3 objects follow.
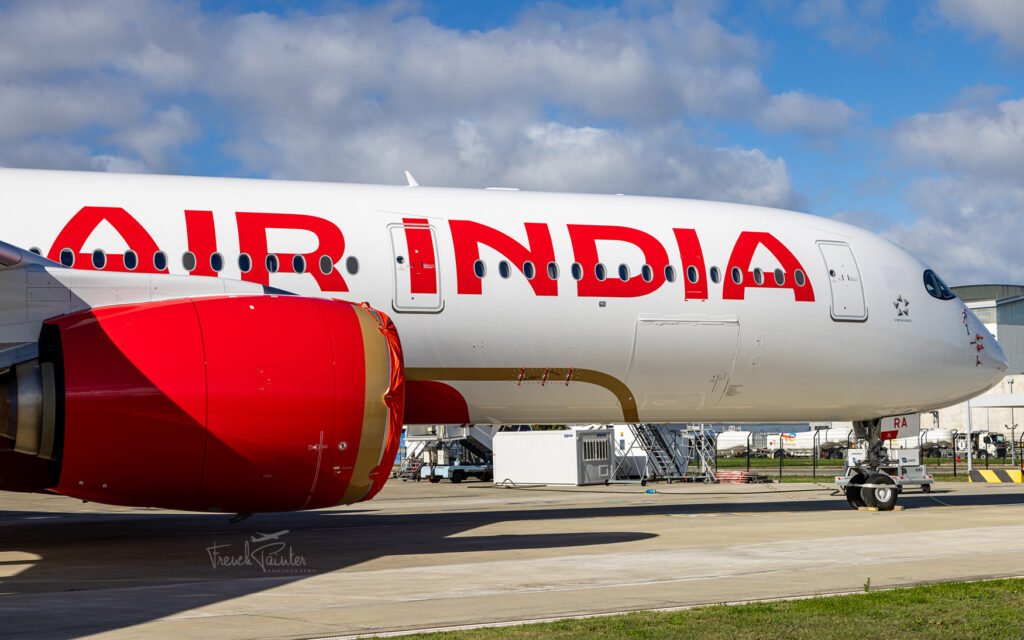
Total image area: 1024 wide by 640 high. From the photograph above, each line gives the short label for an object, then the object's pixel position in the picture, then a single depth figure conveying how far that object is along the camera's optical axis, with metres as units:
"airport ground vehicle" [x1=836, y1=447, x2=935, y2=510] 19.19
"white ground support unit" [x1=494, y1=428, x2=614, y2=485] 35.88
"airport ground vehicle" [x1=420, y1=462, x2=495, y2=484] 42.03
